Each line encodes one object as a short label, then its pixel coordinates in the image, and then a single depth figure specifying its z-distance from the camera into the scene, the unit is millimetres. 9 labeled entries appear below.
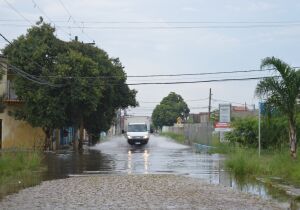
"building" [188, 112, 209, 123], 135375
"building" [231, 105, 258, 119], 93812
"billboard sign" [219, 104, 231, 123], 42312
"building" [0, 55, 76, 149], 44031
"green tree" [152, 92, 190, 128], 138500
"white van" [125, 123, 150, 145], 56875
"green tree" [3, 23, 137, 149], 39062
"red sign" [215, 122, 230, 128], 41909
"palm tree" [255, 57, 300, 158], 21438
